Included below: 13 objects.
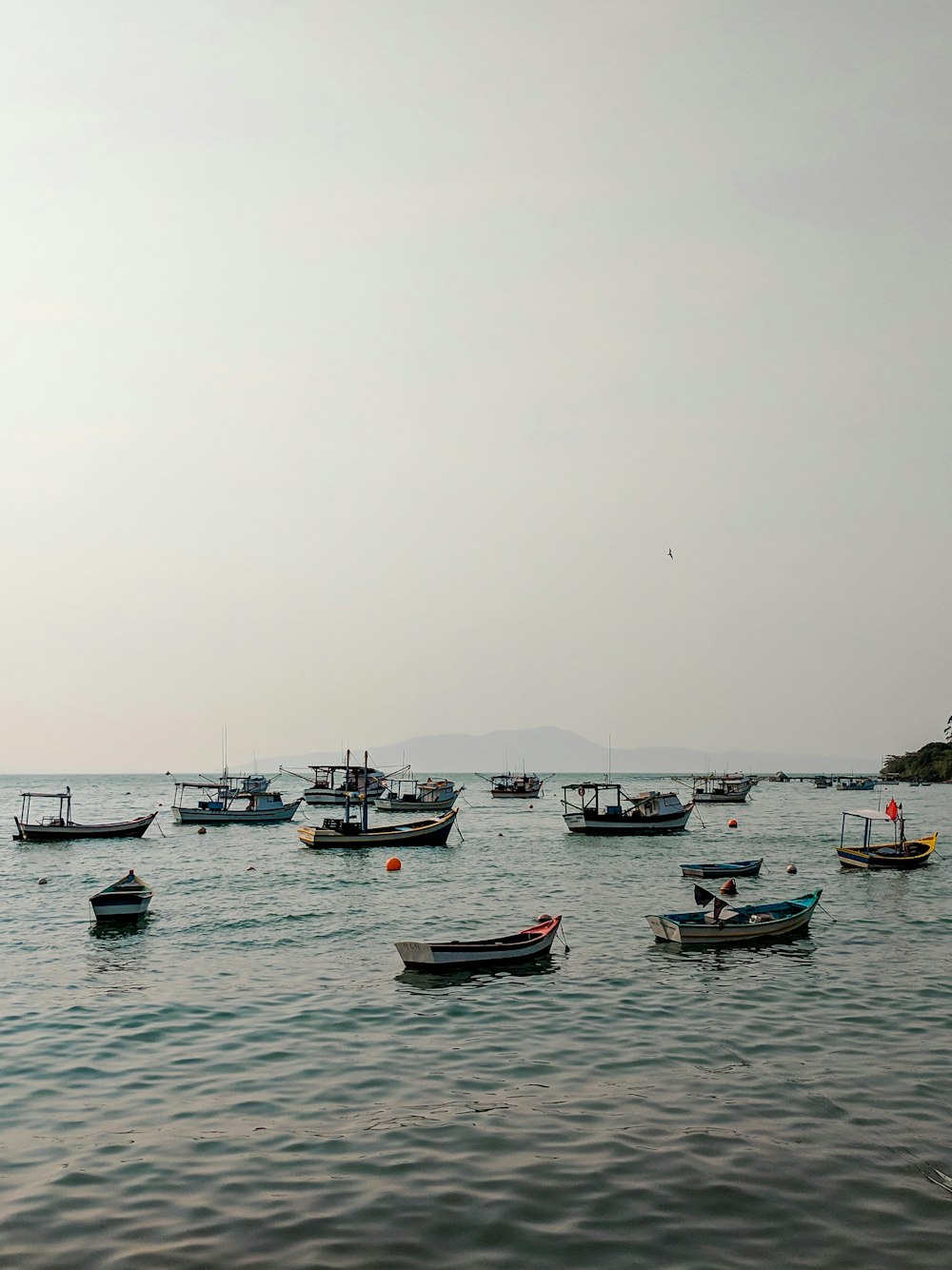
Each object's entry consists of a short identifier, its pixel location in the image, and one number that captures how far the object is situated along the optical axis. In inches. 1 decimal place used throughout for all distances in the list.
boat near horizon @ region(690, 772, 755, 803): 5541.3
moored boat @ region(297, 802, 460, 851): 2817.4
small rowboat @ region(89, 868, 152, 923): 1533.0
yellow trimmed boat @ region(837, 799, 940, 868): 2194.9
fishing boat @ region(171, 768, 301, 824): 3917.3
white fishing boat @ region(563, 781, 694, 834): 3336.6
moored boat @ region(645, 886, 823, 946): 1288.1
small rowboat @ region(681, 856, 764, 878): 2080.5
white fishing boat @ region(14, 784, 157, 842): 3272.6
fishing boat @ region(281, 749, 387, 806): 5152.6
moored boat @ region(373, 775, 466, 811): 4628.0
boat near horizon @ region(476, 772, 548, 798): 6318.9
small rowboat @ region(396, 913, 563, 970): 1134.4
